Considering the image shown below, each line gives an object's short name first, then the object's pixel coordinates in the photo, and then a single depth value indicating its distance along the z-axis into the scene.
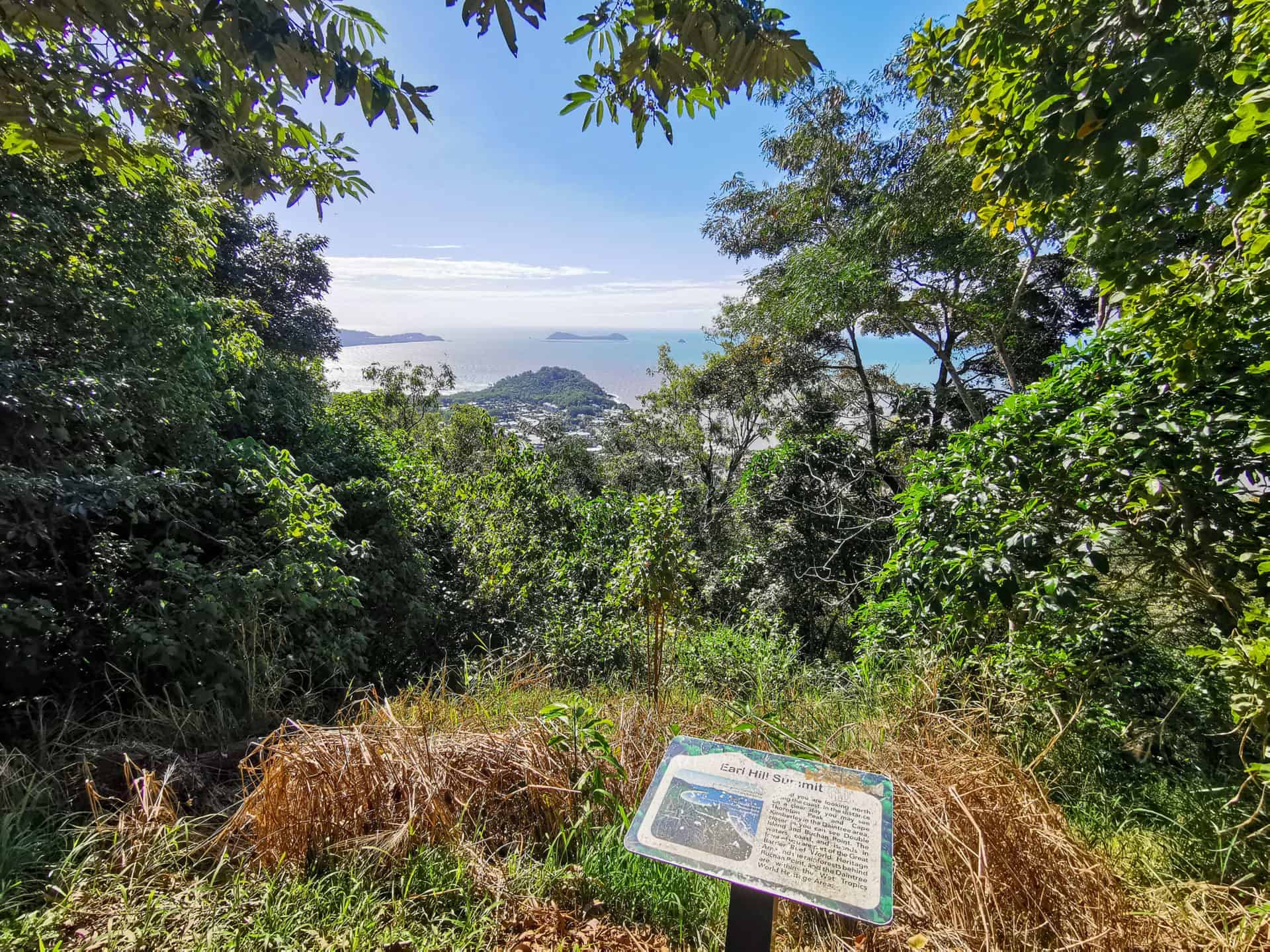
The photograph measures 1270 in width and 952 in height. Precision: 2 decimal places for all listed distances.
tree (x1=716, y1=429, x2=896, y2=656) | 7.90
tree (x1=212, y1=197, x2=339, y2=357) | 12.62
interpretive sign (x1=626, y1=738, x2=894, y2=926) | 1.22
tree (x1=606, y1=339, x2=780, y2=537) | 13.44
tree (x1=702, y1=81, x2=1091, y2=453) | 7.30
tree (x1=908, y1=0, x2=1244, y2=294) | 1.48
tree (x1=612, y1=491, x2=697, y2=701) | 4.24
